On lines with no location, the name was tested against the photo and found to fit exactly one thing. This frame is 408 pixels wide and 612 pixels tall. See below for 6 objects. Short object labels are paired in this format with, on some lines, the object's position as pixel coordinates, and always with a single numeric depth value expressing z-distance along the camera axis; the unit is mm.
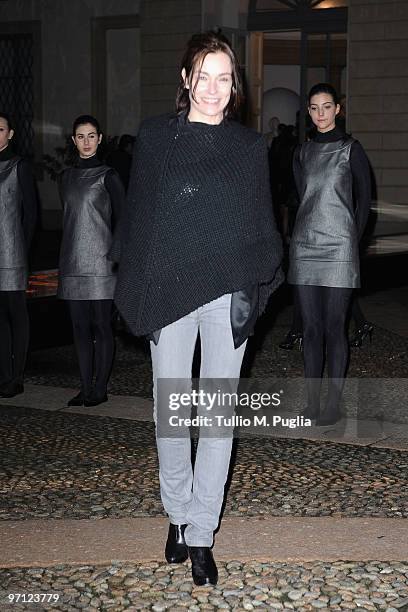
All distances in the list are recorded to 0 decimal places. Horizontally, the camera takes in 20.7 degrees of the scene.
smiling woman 3820
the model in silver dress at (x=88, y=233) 6629
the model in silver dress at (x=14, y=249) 7031
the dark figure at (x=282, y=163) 14508
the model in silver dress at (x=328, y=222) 6109
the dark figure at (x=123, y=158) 11617
